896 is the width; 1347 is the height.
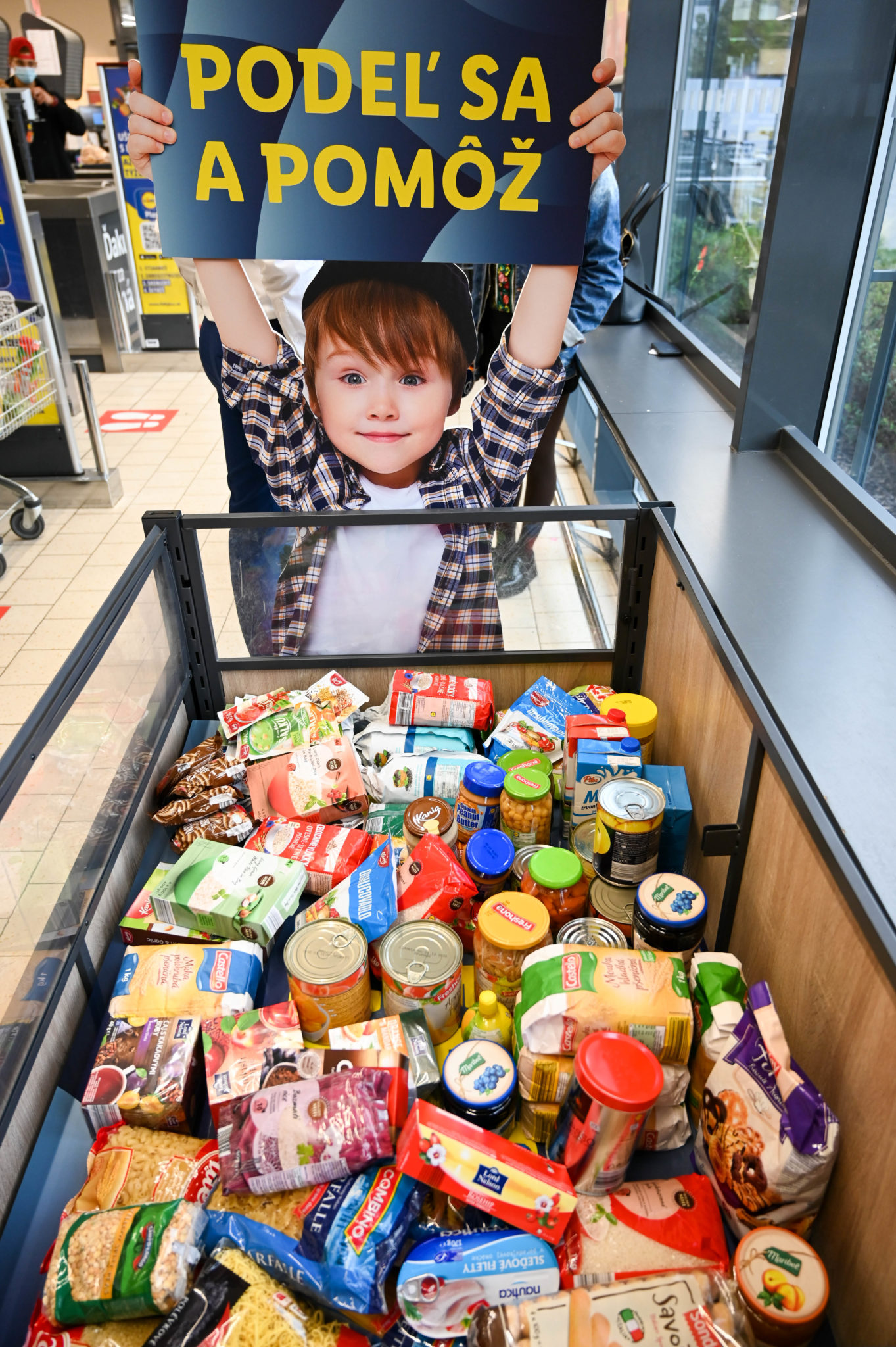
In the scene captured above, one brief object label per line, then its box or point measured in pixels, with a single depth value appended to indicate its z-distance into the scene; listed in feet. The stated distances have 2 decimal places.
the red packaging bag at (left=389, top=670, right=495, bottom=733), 6.60
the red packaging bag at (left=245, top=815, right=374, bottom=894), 5.46
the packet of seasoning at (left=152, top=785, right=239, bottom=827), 5.93
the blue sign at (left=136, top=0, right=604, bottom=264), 6.06
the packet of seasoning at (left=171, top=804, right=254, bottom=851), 5.87
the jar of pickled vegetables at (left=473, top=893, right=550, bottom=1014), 4.46
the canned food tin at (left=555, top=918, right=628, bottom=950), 4.74
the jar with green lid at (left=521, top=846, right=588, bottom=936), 4.81
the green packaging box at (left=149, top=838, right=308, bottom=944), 5.06
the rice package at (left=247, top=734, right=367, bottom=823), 6.03
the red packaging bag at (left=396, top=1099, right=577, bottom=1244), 3.57
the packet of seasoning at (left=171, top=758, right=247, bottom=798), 6.05
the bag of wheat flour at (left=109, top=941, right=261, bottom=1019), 4.66
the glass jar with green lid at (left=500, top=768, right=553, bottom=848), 5.39
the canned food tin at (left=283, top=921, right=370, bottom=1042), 4.44
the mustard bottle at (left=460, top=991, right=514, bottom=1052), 4.24
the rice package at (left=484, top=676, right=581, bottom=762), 6.29
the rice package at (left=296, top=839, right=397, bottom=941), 4.95
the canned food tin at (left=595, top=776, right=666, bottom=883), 4.83
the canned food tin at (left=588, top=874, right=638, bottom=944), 4.97
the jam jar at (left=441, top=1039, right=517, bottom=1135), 3.90
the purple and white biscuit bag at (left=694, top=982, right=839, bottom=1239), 3.46
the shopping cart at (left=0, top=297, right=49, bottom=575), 14.78
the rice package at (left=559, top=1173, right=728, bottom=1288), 3.59
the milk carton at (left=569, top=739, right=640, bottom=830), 5.41
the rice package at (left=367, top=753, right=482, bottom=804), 6.02
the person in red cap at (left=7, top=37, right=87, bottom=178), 27.91
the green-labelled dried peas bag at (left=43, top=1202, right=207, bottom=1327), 3.51
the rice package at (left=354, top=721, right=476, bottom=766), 6.38
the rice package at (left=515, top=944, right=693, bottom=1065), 4.00
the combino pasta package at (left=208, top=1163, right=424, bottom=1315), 3.51
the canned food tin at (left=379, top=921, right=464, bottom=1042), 4.50
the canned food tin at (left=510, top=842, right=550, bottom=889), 5.40
